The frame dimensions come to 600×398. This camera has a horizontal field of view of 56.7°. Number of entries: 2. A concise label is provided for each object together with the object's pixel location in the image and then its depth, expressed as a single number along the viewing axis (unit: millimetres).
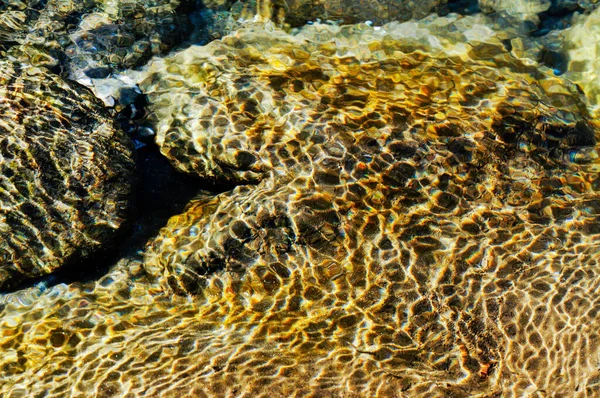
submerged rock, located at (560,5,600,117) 5988
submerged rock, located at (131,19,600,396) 3746
